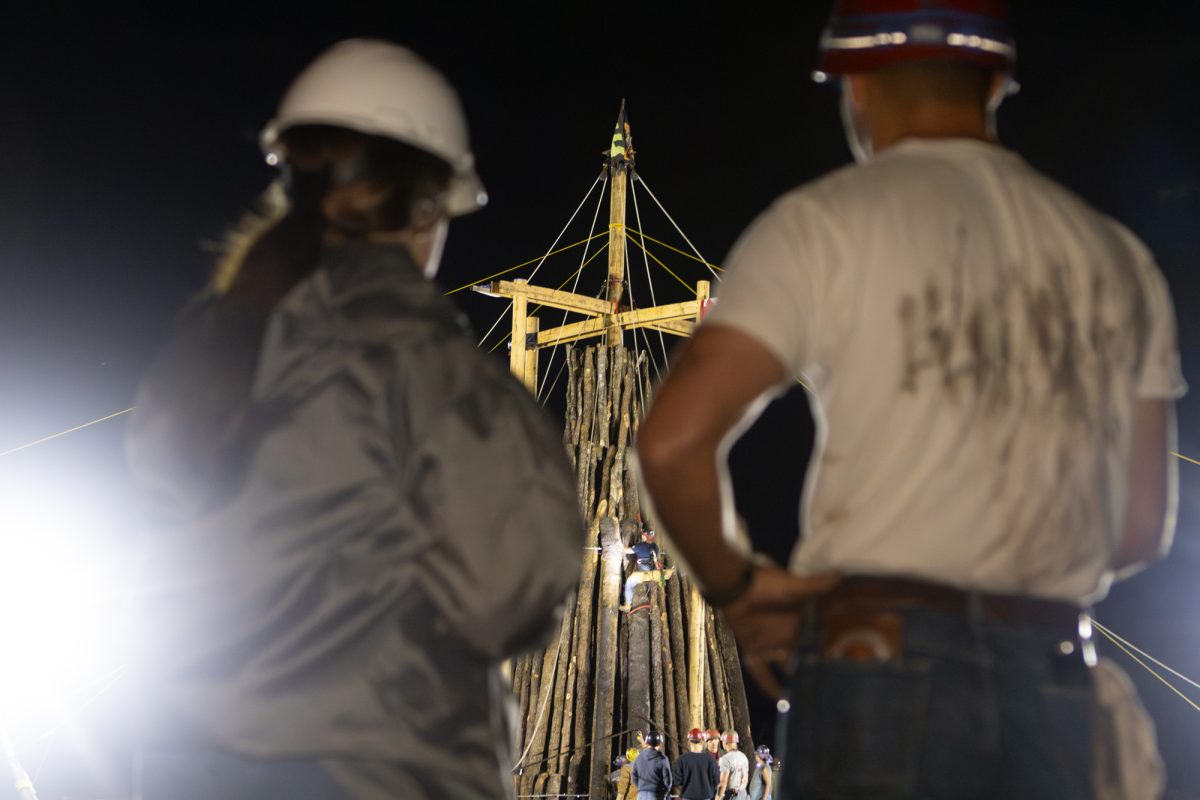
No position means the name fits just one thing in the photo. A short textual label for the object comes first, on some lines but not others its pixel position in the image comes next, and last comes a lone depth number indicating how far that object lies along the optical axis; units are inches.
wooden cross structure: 752.3
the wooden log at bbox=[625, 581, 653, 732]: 882.8
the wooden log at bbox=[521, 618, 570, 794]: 888.9
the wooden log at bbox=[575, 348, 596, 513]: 941.2
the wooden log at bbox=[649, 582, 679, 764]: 896.9
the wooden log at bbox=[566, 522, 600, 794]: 893.2
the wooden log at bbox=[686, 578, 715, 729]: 781.3
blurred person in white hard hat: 90.9
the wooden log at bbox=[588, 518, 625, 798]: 871.7
